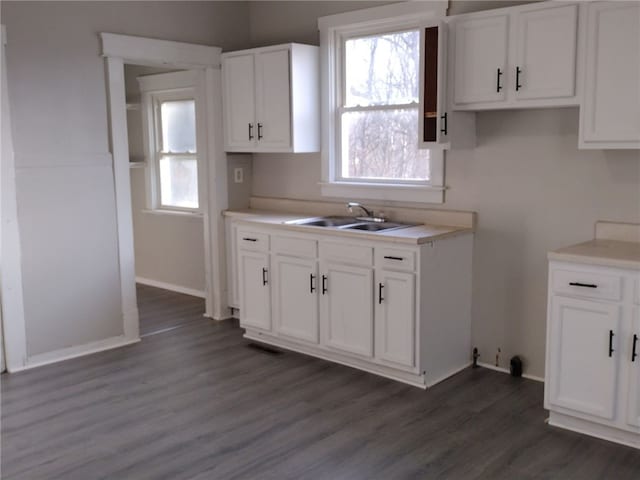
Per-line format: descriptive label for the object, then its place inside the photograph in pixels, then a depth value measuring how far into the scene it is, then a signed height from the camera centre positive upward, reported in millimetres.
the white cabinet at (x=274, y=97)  4504 +429
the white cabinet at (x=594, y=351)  2859 -908
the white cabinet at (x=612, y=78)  2945 +352
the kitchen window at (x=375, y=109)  4121 +317
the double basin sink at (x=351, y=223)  4168 -450
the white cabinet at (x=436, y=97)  3572 +324
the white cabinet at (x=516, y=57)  3215 +507
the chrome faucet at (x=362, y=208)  4414 -357
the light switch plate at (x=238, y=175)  5211 -146
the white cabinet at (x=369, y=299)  3646 -876
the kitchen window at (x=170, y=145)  5934 +121
